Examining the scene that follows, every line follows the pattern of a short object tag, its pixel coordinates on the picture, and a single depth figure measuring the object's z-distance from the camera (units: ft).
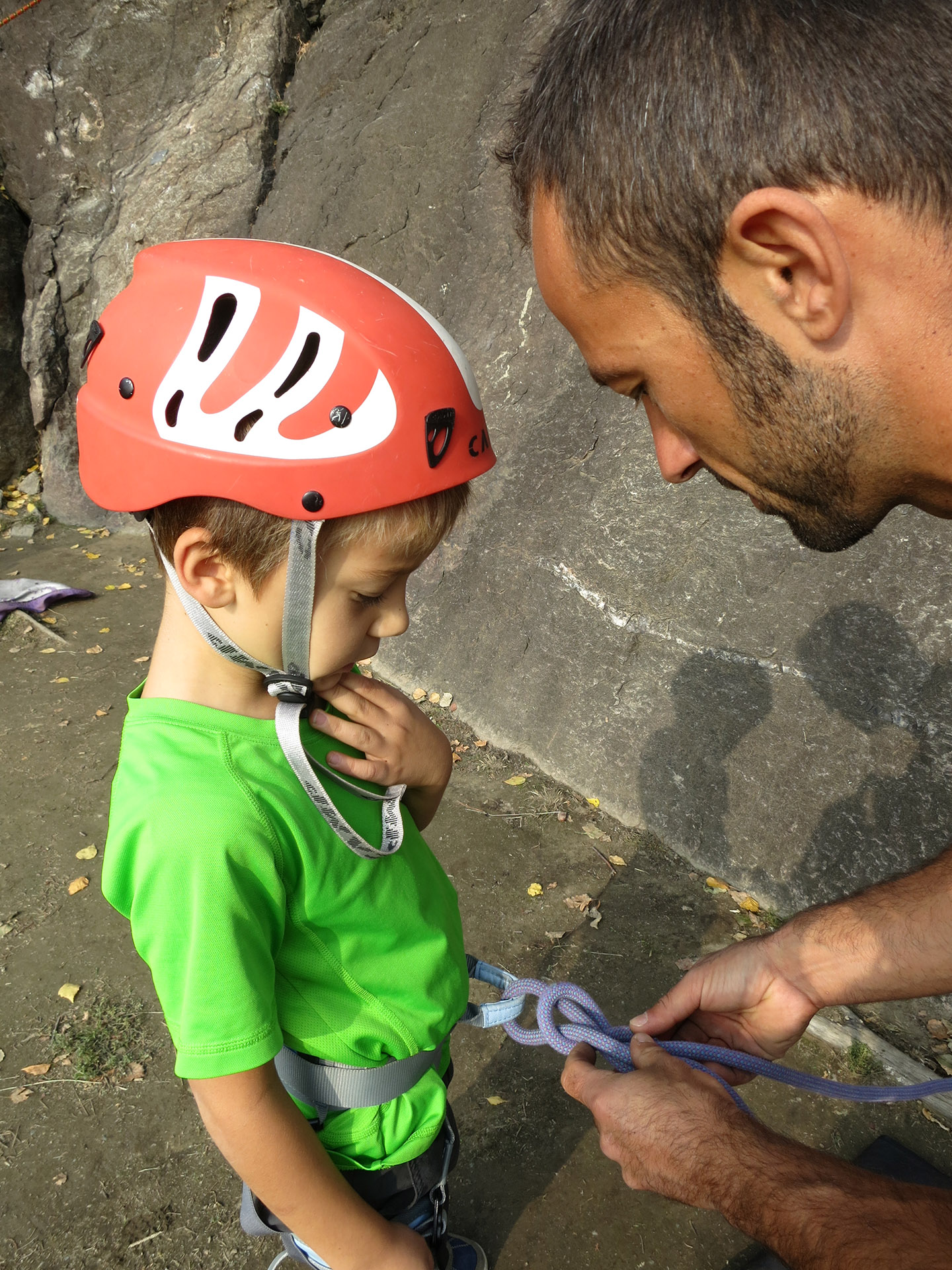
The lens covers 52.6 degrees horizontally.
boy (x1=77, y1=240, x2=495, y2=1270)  1.70
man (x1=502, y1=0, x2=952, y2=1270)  1.74
